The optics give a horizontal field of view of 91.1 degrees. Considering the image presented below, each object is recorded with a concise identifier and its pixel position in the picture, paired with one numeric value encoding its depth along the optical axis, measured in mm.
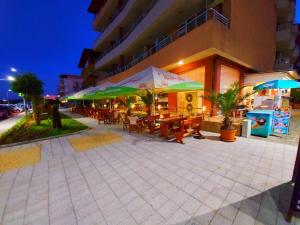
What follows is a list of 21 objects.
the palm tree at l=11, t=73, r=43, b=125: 10258
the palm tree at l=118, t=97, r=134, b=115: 10833
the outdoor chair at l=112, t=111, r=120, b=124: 11670
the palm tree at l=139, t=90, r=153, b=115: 7606
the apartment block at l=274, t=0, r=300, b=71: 17292
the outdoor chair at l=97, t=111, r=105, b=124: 11629
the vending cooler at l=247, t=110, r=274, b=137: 6307
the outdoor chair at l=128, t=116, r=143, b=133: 7947
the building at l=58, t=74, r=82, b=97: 64831
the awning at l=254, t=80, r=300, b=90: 7101
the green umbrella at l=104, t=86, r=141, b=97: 6191
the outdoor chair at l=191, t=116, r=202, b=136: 6293
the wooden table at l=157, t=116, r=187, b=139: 6637
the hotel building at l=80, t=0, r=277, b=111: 8516
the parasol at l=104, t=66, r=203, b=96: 5480
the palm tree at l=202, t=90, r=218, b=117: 6289
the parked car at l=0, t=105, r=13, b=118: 18164
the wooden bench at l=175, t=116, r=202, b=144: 5862
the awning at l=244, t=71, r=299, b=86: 10906
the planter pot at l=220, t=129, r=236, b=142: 5844
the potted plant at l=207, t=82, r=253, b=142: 5819
